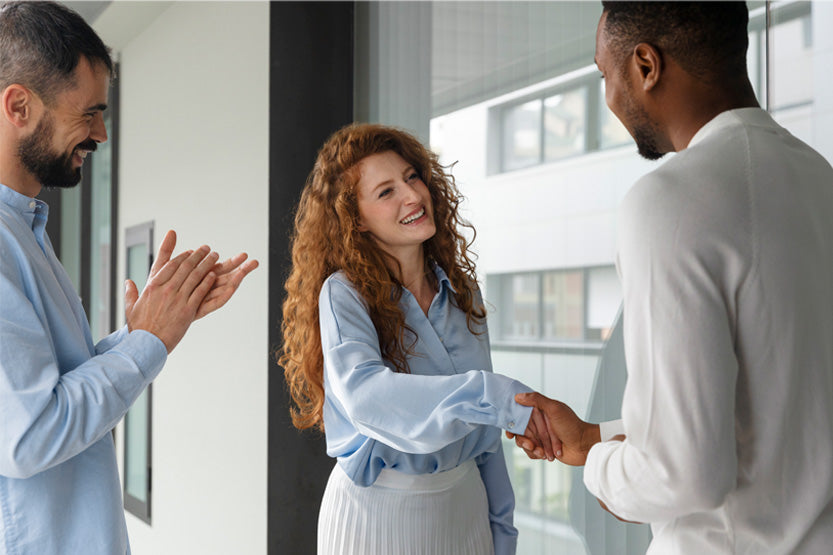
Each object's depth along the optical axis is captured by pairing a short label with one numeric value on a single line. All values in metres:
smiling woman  1.56
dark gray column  3.12
